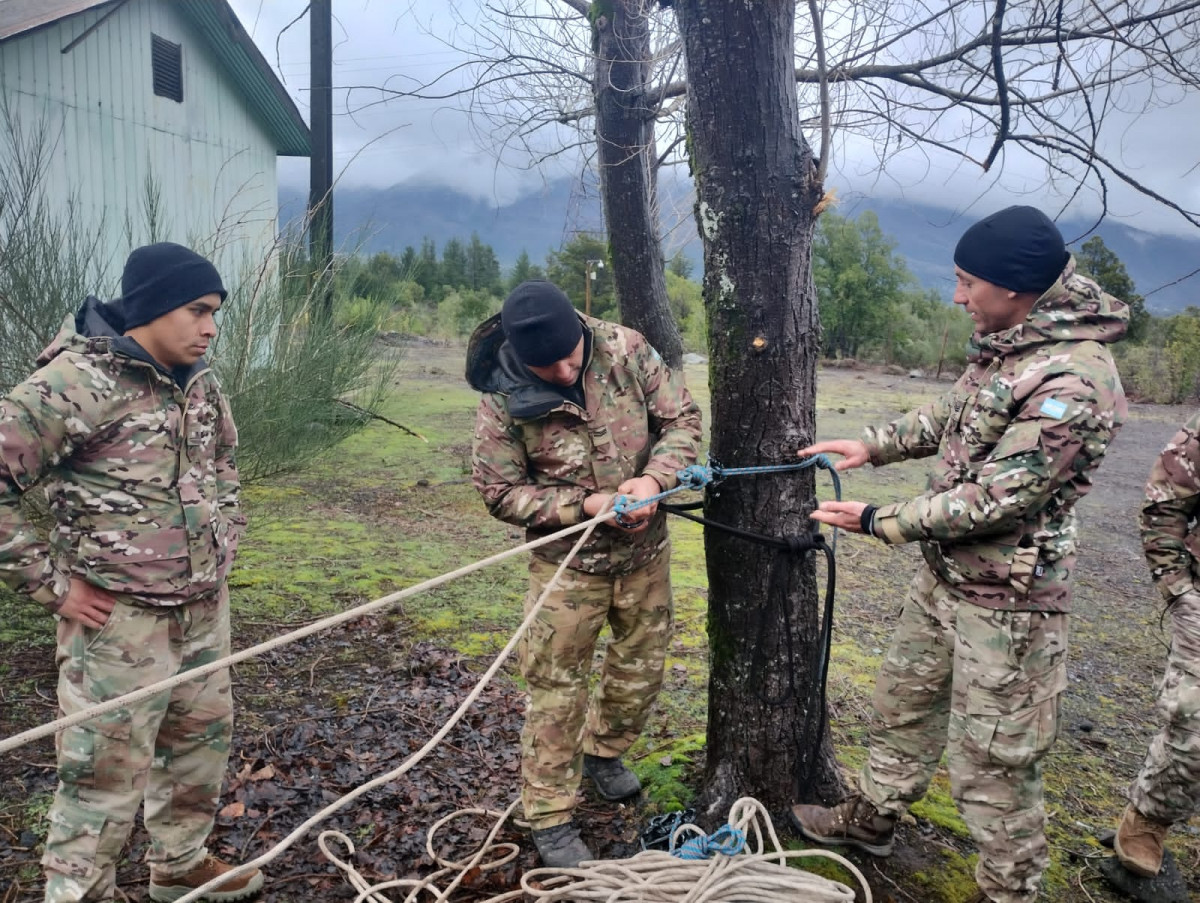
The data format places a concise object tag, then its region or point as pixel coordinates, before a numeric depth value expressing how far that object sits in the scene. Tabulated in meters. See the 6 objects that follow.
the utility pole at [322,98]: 8.34
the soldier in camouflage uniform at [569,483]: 2.87
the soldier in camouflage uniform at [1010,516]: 2.29
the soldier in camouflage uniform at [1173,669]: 2.80
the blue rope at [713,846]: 2.56
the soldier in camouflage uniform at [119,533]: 2.36
